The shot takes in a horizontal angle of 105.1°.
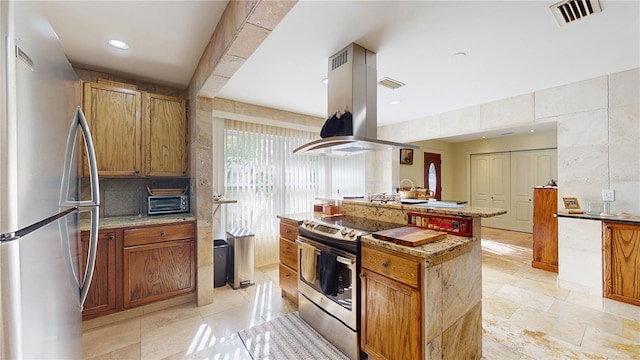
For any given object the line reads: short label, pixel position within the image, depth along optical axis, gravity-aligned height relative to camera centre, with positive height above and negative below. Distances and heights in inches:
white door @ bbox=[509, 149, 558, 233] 224.4 +2.4
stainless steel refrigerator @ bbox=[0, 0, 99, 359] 22.3 -1.0
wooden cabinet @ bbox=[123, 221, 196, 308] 93.1 -32.7
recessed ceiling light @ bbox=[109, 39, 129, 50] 80.5 +45.9
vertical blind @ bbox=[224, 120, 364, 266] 146.9 +1.5
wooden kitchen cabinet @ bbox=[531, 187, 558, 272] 141.6 -30.2
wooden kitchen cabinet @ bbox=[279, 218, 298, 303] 103.7 -34.5
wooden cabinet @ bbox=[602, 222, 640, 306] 91.4 -31.7
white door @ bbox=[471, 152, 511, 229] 251.9 -3.6
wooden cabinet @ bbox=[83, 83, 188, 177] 95.9 +21.0
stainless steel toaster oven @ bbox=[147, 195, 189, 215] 108.3 -10.6
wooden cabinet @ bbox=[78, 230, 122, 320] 86.5 -35.2
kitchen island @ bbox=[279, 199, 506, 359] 56.7 -29.4
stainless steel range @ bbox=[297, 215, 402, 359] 72.5 -31.4
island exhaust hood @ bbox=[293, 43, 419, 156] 82.4 +29.2
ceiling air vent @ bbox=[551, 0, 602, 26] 63.0 +45.3
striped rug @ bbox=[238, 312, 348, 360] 76.0 -54.1
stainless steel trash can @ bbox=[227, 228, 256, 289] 121.9 -40.5
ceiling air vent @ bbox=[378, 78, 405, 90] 111.2 +44.9
